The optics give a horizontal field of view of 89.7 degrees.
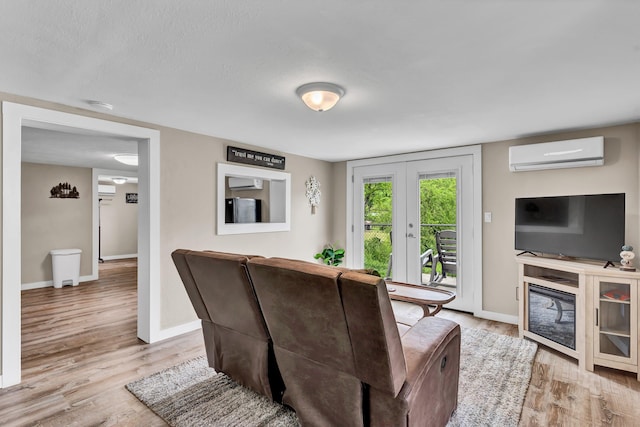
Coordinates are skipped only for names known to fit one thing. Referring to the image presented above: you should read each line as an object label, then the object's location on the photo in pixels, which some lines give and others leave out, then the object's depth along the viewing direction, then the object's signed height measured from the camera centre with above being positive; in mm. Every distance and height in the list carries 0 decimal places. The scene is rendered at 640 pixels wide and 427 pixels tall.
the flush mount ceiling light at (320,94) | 2188 +825
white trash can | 5551 -907
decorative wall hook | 5090 +345
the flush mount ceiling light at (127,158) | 4719 +829
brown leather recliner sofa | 1404 -699
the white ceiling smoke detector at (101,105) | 2578 +890
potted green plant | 5156 -677
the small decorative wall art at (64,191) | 5820 +409
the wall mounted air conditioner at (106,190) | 8398 +630
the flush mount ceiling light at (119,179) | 6960 +773
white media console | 2564 -848
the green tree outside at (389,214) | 4348 -3
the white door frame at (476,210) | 4039 +49
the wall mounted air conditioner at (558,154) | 3078 +603
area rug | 2018 -1281
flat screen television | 2801 -110
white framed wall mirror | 3875 +187
